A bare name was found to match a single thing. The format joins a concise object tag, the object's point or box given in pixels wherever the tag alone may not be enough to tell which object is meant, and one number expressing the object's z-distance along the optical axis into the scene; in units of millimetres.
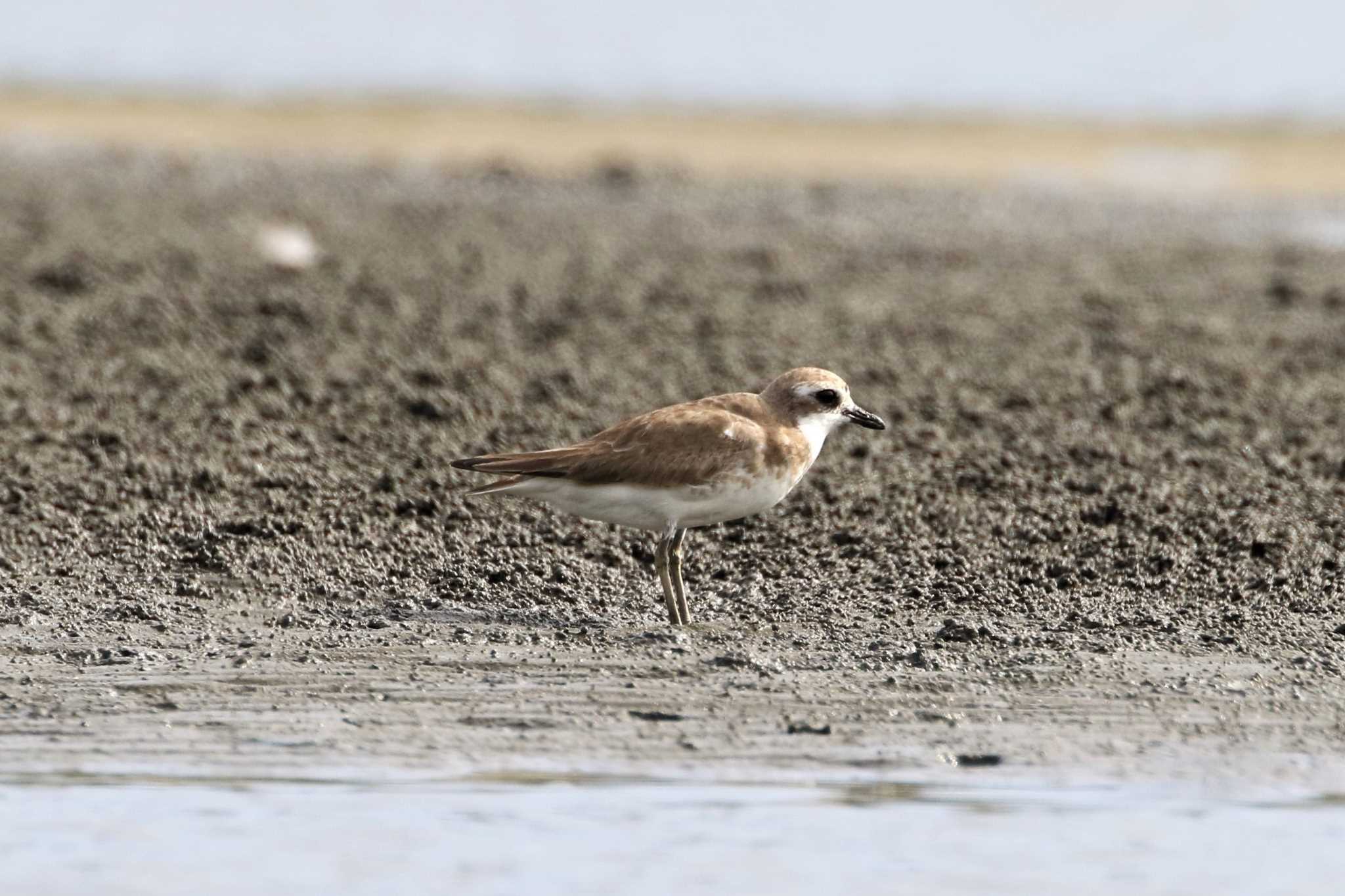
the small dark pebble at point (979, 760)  12250
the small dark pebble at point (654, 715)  12953
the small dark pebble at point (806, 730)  12734
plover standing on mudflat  15016
